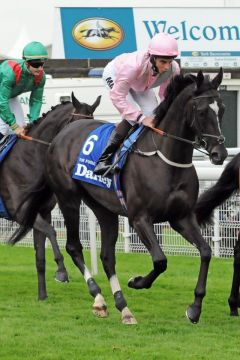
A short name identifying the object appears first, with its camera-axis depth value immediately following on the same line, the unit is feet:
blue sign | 102.34
